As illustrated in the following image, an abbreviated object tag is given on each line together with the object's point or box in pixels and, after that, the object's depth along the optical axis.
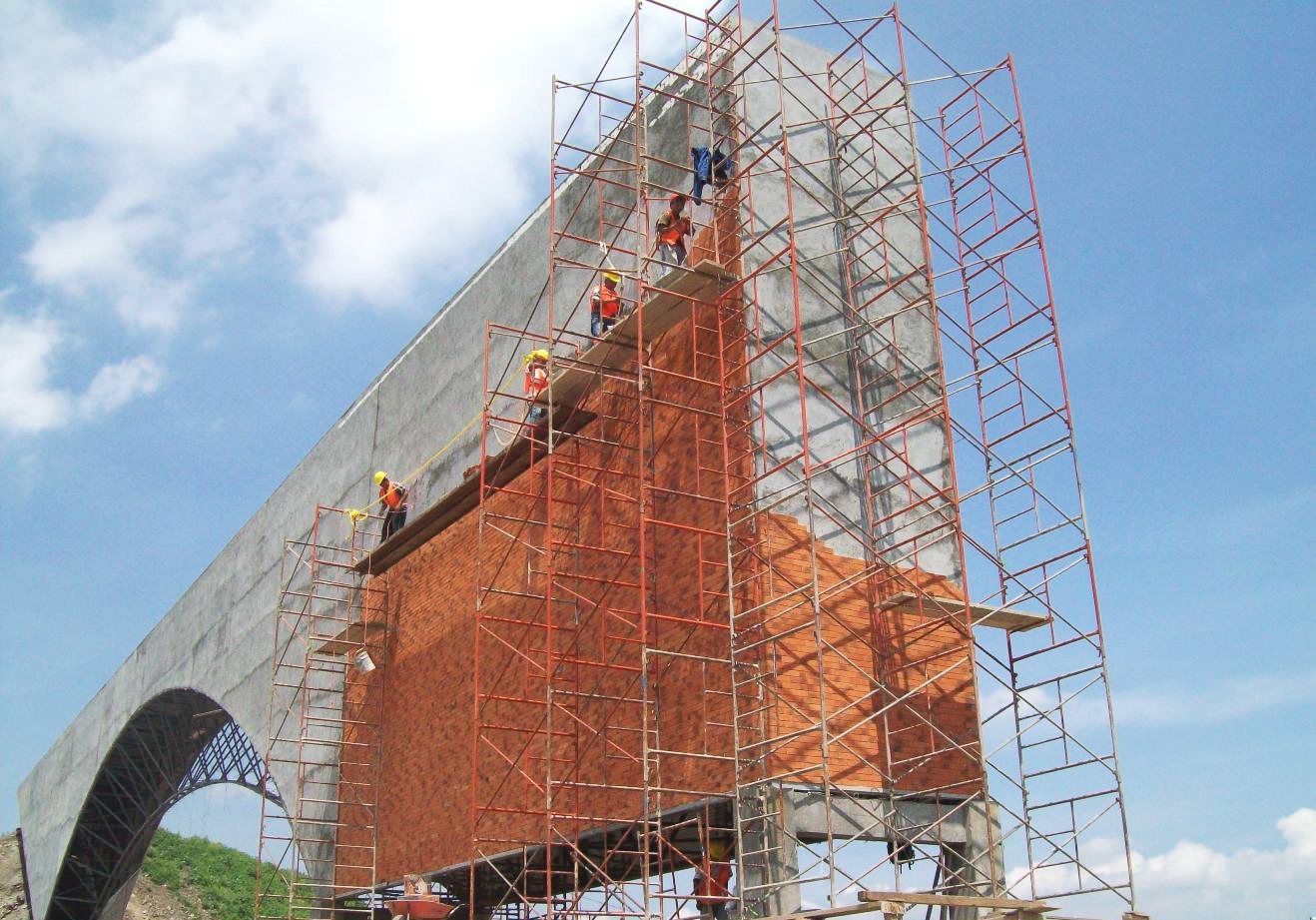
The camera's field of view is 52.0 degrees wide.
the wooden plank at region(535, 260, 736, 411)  16.20
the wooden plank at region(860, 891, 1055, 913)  12.42
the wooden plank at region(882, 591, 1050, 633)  15.34
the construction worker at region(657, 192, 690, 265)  17.33
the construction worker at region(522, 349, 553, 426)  18.80
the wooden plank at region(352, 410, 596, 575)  19.50
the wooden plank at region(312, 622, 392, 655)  23.91
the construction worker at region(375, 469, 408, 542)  23.84
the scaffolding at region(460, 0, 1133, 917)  14.76
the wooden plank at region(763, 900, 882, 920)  12.22
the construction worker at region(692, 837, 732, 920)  14.62
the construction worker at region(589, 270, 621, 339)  17.73
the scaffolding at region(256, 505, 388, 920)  23.67
